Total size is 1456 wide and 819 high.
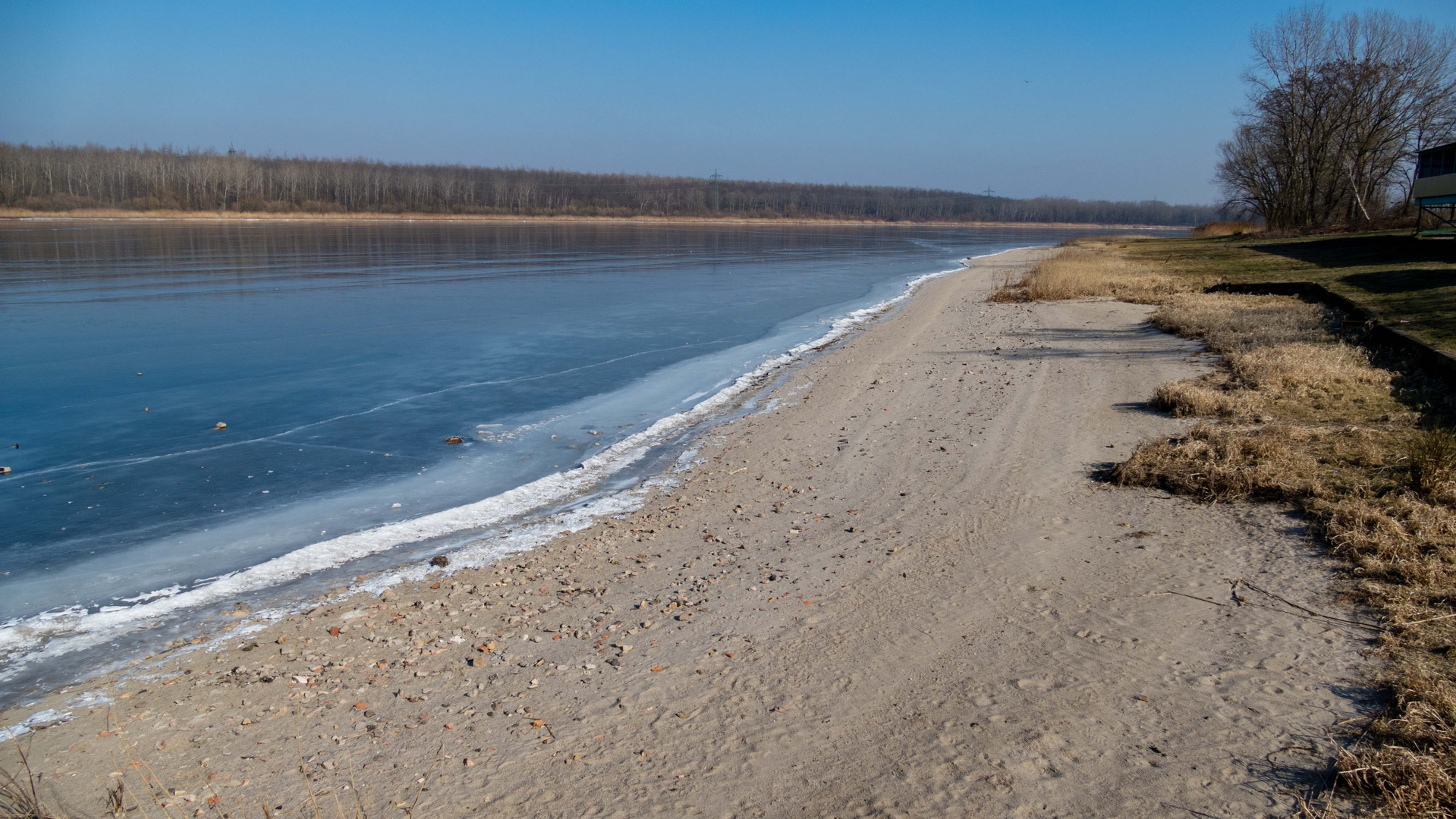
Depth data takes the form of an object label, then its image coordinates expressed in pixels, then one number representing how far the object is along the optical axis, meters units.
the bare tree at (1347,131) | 43.53
